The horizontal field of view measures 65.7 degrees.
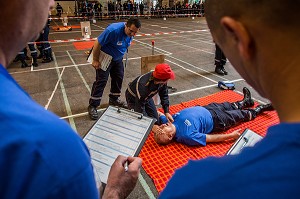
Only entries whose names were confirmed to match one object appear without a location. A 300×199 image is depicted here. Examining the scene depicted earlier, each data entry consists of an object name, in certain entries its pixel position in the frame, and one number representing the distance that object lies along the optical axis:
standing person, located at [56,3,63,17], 21.53
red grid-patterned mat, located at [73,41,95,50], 9.82
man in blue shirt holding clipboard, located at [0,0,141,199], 0.48
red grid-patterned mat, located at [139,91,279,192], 2.94
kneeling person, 3.35
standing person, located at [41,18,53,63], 7.28
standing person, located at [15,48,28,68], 7.03
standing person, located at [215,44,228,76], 6.43
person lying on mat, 3.38
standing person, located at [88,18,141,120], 3.99
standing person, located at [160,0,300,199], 0.43
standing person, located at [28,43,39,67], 6.92
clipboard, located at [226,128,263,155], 2.27
